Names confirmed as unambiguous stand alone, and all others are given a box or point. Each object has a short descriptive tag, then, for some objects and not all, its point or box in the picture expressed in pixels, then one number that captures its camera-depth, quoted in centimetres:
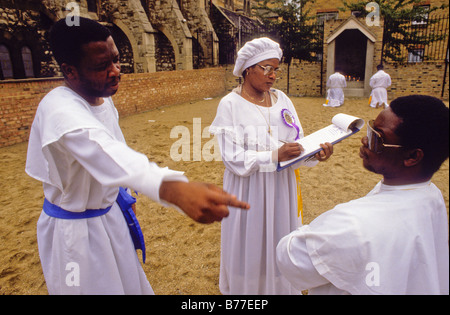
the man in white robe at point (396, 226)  109
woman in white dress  232
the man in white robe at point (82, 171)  115
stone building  1268
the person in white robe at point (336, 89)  1398
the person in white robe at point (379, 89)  1321
